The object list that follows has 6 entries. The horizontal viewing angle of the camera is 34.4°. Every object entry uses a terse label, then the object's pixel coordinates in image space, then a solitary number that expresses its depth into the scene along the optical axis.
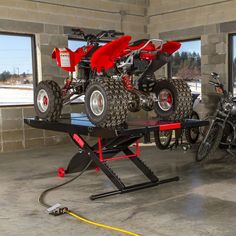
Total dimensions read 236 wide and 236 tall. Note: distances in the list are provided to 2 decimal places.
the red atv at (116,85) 3.84
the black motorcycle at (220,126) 5.38
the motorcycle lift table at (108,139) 3.71
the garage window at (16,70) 6.91
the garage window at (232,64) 7.18
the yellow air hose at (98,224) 2.88
